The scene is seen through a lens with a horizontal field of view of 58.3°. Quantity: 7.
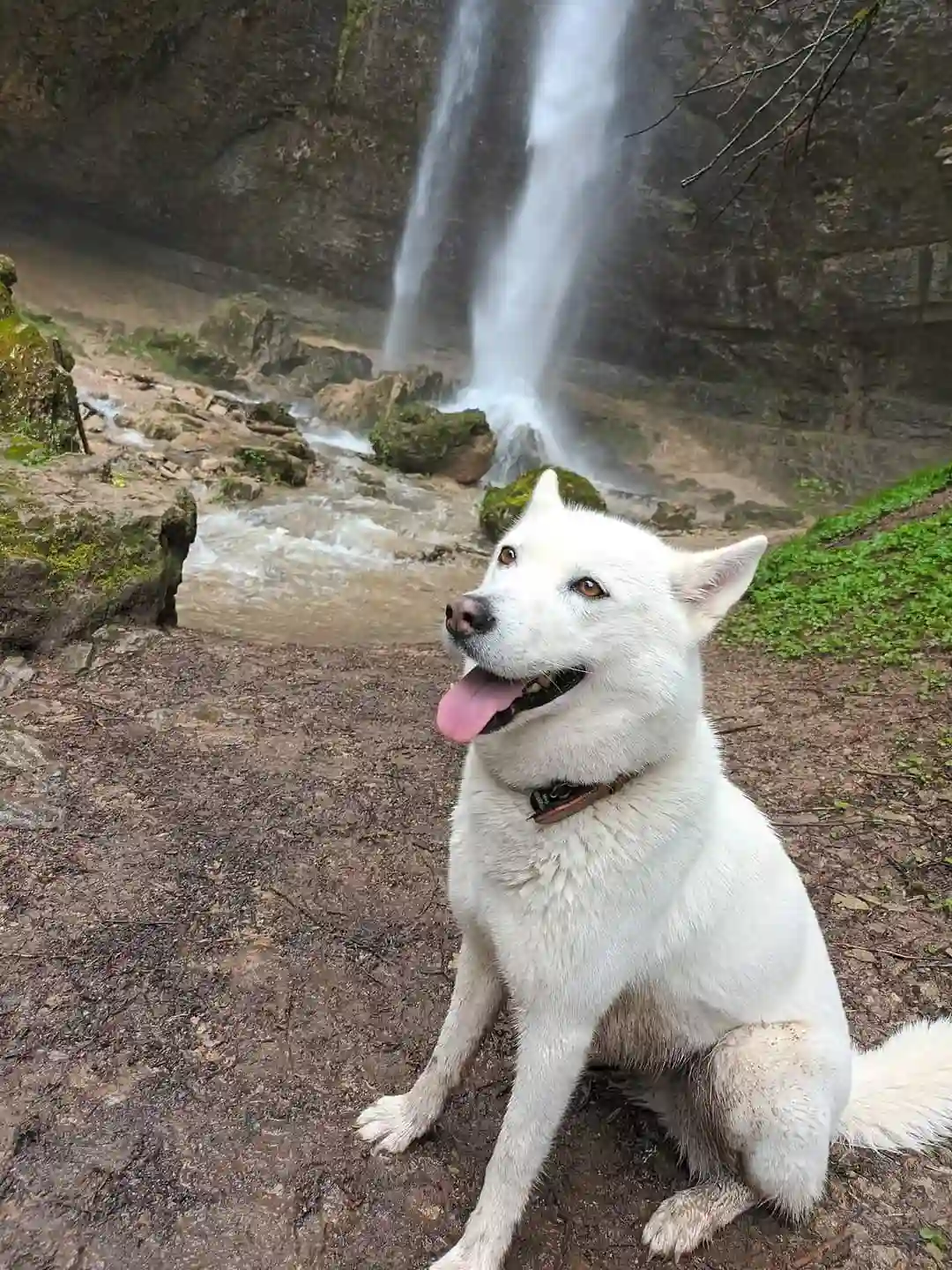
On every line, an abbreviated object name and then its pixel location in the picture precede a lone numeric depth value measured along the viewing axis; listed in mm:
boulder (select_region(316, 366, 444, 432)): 16812
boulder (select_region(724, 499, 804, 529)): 15875
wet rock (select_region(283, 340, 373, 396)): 18250
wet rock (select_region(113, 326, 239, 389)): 17109
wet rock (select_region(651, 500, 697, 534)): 14703
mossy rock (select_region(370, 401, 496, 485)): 14797
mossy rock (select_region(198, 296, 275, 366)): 18469
